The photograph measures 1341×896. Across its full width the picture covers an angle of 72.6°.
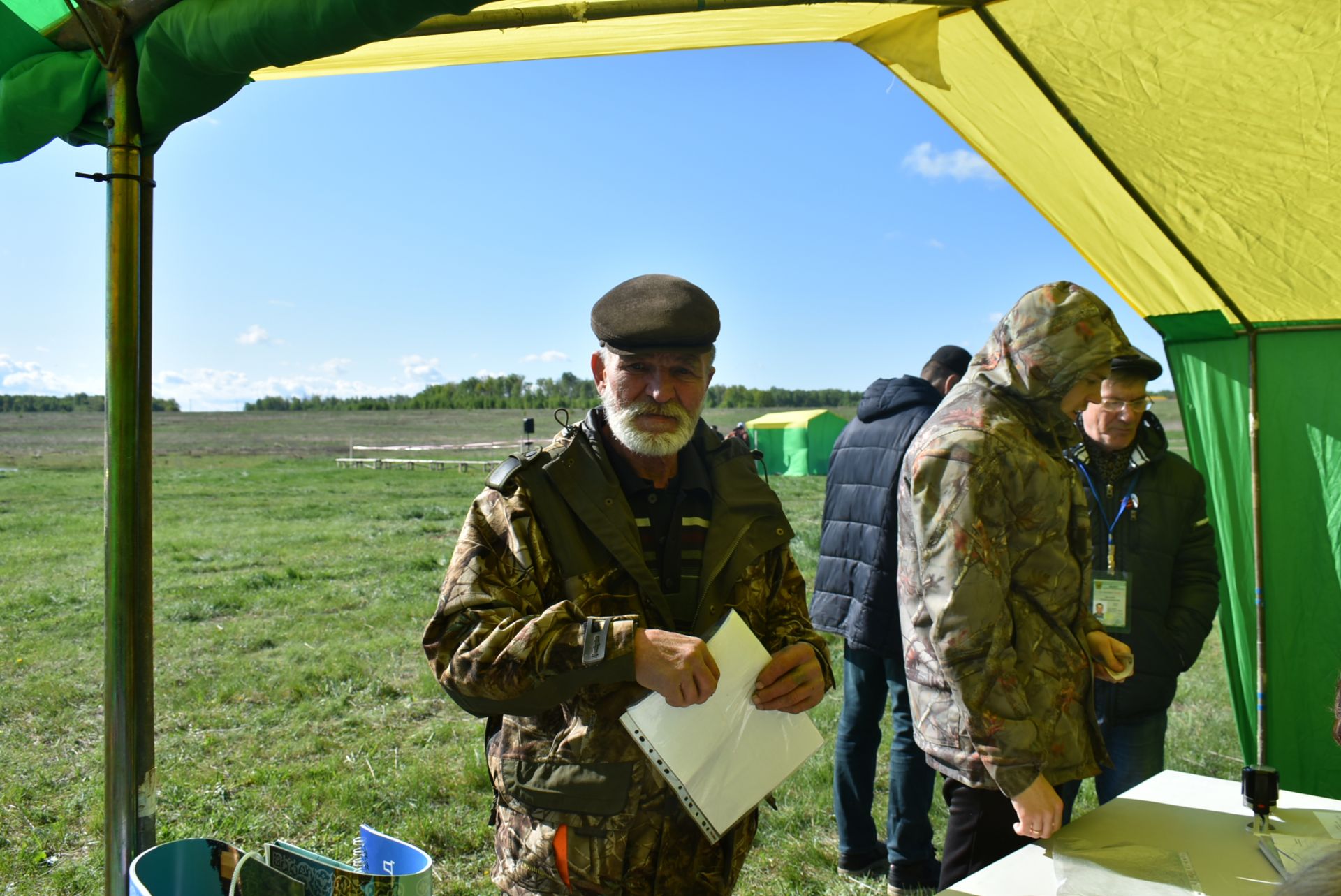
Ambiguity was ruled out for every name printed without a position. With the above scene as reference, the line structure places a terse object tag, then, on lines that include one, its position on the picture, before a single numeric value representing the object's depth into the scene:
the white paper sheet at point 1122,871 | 1.83
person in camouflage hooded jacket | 2.15
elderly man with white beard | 1.63
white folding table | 1.89
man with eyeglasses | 3.34
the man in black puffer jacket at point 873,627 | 3.63
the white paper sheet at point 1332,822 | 2.21
